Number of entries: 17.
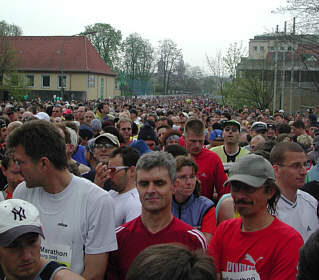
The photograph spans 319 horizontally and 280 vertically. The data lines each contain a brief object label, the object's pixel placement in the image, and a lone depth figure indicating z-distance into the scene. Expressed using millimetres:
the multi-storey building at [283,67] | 20328
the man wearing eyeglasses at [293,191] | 3740
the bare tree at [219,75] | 41297
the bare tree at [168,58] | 83250
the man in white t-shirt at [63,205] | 3025
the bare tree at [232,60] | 38594
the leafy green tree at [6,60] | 39000
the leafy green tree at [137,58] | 78881
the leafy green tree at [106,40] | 74812
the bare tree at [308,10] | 16702
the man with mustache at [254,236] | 2734
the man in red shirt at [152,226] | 3111
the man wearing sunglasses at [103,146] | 5613
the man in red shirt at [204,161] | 5598
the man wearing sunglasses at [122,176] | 3951
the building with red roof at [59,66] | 63312
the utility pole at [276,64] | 27058
